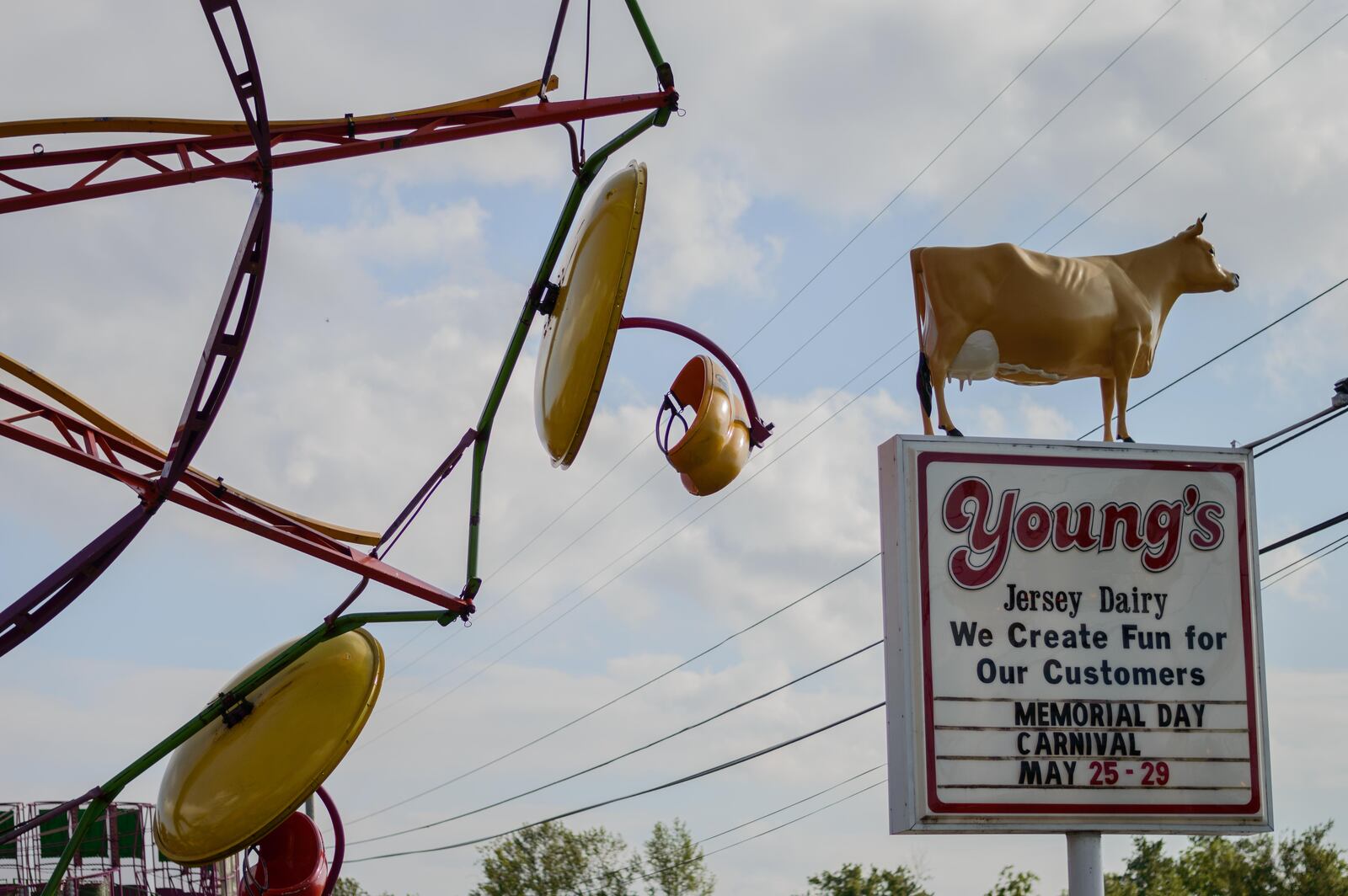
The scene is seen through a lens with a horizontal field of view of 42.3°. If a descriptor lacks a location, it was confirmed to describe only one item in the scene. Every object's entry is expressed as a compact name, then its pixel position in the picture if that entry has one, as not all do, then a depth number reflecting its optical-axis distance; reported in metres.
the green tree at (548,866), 74.19
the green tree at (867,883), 62.66
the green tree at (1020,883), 54.41
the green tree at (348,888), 96.75
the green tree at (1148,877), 55.66
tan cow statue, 12.83
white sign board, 11.29
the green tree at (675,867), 73.19
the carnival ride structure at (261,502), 11.28
